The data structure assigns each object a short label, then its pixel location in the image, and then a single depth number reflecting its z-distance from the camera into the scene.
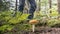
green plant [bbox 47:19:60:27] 2.47
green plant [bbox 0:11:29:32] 1.50
